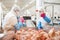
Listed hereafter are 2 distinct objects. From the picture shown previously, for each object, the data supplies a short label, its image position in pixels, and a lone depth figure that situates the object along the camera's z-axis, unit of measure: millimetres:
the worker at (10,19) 1819
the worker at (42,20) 1918
